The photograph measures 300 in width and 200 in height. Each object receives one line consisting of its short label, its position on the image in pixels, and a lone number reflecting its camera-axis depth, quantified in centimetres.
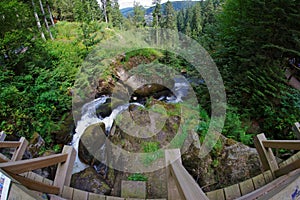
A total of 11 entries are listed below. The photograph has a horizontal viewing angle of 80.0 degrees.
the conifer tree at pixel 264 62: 525
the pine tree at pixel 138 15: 2582
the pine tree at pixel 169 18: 2203
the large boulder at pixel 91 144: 518
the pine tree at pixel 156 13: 2095
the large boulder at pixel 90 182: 388
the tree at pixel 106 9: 2306
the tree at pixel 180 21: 3043
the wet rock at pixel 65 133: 623
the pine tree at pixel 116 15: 2517
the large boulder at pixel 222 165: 342
